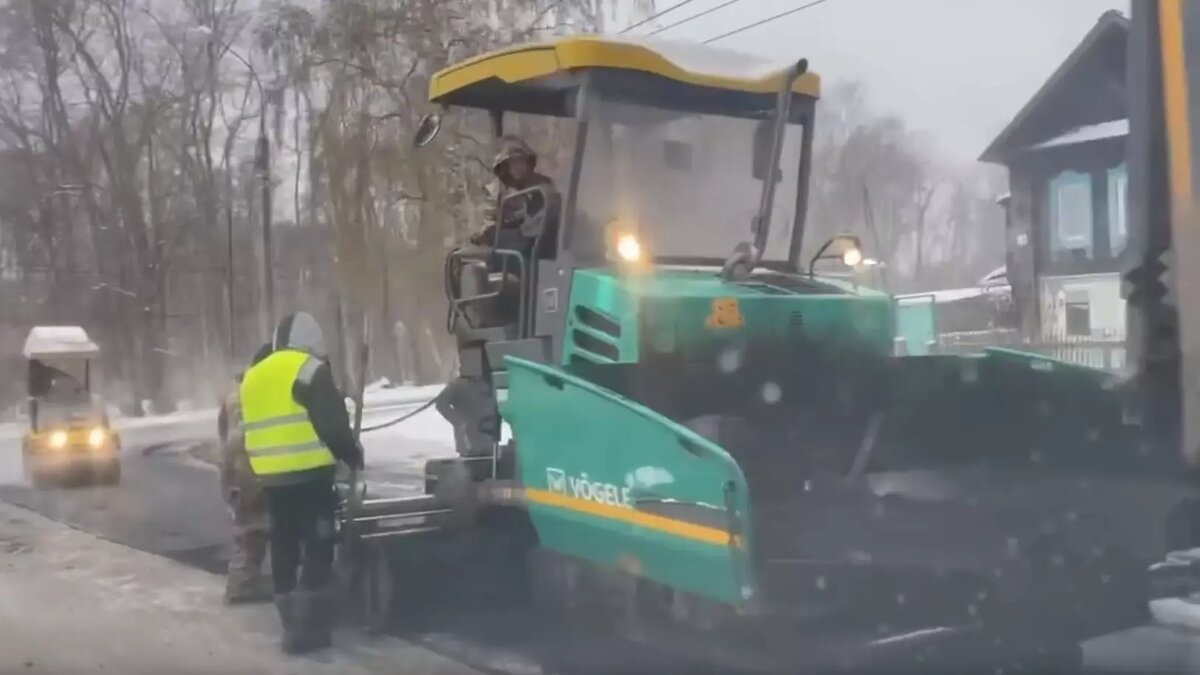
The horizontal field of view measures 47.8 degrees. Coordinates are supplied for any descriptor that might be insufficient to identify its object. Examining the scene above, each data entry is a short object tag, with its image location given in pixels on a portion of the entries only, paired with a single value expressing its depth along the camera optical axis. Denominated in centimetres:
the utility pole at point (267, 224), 1810
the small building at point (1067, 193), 2519
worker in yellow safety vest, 644
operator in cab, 698
